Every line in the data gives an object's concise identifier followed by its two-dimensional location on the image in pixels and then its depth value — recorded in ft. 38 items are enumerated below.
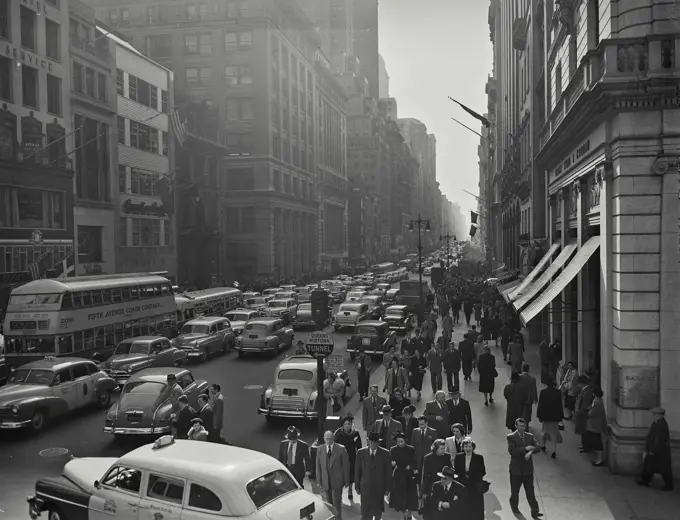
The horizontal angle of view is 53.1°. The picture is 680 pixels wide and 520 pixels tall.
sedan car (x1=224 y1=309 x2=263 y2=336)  115.96
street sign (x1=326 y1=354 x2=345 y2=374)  52.75
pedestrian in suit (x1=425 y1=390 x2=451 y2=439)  41.14
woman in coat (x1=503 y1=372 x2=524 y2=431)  49.44
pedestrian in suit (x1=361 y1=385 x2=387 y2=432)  47.50
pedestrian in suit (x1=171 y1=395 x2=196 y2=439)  45.93
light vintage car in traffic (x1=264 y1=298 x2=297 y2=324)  127.03
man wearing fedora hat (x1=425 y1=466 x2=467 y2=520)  31.04
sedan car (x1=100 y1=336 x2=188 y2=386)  73.20
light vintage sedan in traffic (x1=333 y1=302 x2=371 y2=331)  122.72
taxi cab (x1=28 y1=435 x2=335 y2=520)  27.32
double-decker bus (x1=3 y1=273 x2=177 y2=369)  77.82
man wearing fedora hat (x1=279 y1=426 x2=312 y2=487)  38.19
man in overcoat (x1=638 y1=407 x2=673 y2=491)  40.09
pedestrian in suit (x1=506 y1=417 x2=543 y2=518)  36.70
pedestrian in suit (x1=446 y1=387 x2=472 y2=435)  44.65
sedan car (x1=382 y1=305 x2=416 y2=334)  113.50
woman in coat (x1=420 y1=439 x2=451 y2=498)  34.90
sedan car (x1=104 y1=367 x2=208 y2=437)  51.55
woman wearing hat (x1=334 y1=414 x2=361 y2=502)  39.04
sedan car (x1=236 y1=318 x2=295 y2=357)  93.76
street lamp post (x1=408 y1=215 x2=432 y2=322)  124.61
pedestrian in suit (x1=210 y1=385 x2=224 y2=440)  48.47
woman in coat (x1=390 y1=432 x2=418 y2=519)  35.42
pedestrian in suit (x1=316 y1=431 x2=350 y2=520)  35.96
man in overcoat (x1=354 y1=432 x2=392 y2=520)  34.88
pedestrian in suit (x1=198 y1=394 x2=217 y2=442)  45.14
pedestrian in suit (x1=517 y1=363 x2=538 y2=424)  49.80
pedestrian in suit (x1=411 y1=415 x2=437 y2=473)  39.01
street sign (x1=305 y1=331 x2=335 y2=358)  44.73
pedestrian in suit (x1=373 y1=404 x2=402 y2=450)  39.34
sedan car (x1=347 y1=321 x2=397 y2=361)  90.89
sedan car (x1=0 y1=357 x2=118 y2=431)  53.98
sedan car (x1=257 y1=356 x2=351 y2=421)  57.16
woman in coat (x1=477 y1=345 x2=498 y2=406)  61.31
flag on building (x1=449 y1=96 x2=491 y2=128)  126.31
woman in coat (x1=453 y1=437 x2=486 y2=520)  32.48
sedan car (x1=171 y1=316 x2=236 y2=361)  90.94
